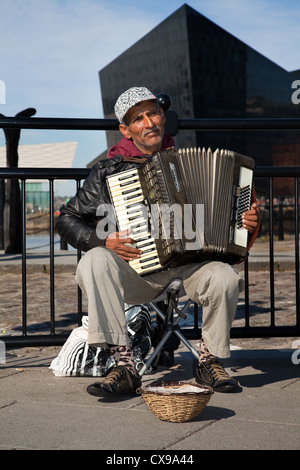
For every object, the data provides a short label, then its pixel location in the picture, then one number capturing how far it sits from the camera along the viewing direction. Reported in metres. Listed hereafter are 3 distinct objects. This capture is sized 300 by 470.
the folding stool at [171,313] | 3.63
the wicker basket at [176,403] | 2.92
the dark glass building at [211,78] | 35.44
